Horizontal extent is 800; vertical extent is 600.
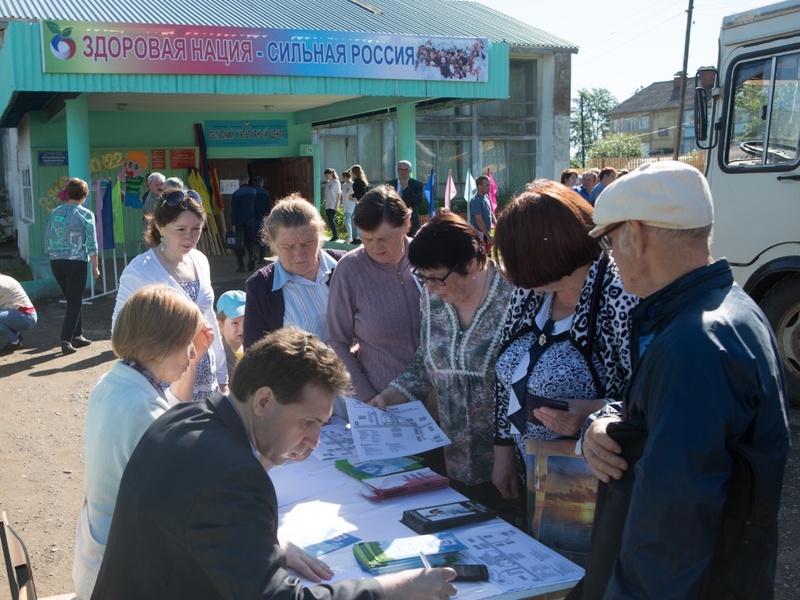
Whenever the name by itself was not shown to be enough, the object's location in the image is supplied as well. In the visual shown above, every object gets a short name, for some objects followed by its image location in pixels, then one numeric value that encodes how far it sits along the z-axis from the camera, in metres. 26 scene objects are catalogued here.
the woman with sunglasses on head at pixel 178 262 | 3.90
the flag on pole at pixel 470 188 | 15.07
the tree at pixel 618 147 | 49.77
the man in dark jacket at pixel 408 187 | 12.82
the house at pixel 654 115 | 61.16
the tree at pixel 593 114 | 76.94
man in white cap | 1.46
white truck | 6.16
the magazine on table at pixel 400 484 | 2.73
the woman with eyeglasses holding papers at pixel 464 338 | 2.95
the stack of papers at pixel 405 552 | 2.20
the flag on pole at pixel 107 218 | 12.12
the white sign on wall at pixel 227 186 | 18.12
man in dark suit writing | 1.65
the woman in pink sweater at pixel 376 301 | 3.43
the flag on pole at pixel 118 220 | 12.20
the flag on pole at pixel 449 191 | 14.76
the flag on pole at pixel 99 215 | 12.09
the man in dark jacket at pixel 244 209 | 14.85
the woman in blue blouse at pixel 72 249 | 8.99
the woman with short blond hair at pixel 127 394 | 2.25
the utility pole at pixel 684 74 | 23.17
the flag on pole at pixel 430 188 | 16.36
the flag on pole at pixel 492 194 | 15.49
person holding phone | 2.34
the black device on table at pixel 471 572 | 2.15
